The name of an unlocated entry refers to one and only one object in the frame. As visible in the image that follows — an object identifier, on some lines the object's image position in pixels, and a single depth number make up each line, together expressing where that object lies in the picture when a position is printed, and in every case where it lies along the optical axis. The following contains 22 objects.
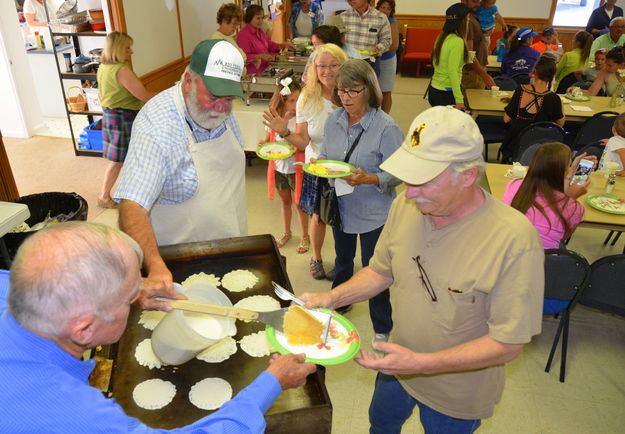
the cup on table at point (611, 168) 3.62
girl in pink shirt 2.88
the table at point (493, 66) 7.90
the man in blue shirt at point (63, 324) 1.02
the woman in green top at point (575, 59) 6.54
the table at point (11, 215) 2.71
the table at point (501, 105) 5.34
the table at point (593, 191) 3.23
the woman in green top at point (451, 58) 5.48
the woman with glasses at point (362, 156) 2.81
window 12.29
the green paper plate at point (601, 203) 3.32
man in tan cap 1.46
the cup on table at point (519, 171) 3.81
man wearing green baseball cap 1.97
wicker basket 6.13
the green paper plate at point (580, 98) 5.89
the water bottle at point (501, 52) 8.32
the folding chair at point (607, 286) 2.84
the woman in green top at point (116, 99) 4.83
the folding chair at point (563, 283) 2.81
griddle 1.61
